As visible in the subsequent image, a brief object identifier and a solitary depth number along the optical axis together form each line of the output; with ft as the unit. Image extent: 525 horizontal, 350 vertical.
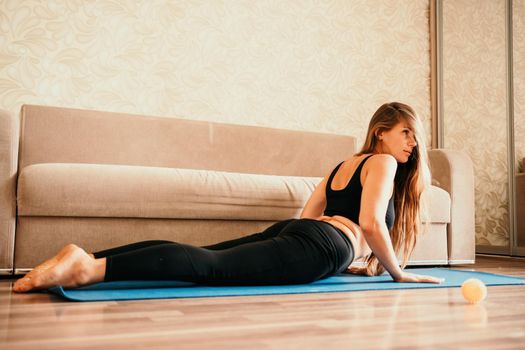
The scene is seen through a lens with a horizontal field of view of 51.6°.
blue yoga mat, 4.64
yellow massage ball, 4.77
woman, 4.66
